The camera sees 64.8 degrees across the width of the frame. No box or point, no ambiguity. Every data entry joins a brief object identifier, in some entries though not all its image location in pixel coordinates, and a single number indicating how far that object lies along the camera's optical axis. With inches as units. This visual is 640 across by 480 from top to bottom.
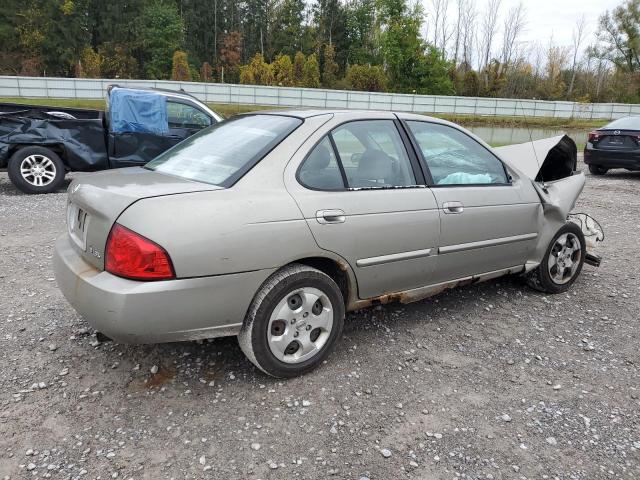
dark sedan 439.8
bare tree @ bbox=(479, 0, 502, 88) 2272.4
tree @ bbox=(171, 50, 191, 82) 1625.2
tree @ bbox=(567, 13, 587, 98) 1876.1
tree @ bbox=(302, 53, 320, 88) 1615.4
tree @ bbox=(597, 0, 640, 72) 2134.6
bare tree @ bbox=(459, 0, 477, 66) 2308.1
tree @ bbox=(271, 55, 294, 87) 1568.7
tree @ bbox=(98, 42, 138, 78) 1881.3
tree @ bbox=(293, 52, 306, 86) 1627.7
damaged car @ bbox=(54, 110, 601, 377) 98.7
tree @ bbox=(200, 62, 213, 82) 1836.9
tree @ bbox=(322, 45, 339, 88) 1796.6
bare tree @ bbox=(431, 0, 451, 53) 2316.7
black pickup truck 318.3
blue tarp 334.3
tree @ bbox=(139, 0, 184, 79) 1953.7
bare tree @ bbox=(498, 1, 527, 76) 2189.3
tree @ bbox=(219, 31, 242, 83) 2060.8
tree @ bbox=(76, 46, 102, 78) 1591.2
